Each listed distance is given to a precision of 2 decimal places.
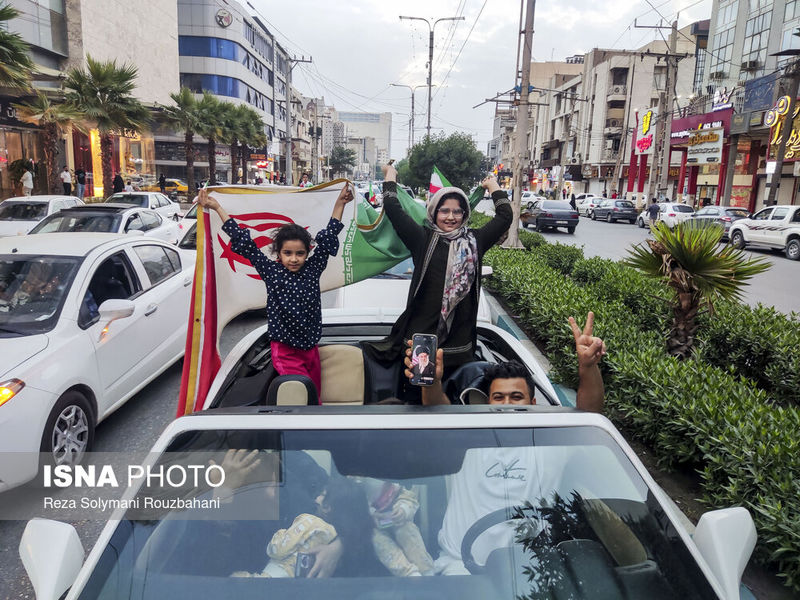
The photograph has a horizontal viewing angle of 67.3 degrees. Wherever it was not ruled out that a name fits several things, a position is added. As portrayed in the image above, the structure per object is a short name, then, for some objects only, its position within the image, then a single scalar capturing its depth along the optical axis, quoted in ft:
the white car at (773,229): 63.77
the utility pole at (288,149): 121.60
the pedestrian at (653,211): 94.79
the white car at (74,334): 12.36
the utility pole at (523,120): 47.60
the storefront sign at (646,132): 153.38
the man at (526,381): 8.48
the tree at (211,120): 105.09
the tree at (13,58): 47.42
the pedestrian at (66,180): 81.66
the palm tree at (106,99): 67.41
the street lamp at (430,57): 148.89
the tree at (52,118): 63.24
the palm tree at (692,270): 18.33
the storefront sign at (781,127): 90.48
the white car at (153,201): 54.29
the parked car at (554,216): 90.38
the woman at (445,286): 11.25
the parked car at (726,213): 78.54
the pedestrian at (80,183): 83.85
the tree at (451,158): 116.67
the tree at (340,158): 337.15
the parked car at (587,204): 136.40
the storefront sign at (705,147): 117.60
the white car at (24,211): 43.83
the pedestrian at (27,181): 75.20
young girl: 11.07
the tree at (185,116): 101.19
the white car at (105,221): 33.19
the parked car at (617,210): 121.19
